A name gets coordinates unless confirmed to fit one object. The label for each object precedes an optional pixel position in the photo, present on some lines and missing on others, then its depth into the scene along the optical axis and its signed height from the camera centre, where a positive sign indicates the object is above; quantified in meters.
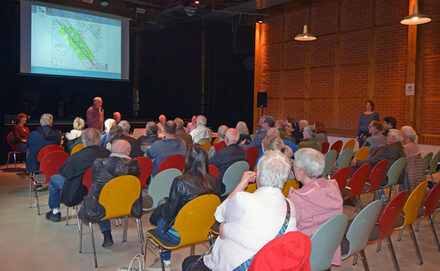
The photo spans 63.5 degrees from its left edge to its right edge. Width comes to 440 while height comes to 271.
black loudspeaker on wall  11.09 +0.56
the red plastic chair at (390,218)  2.68 -0.77
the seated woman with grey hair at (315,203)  2.26 -0.54
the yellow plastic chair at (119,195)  3.07 -0.72
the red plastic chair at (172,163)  4.29 -0.58
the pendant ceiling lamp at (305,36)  7.85 +1.80
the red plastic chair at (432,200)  3.26 -0.75
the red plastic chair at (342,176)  3.96 -0.65
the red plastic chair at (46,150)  5.02 -0.53
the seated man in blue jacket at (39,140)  5.58 -0.44
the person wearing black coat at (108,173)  3.20 -0.54
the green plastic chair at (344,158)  5.24 -0.58
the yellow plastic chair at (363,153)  5.49 -0.54
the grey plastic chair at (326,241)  2.04 -0.74
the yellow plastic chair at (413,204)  2.92 -0.71
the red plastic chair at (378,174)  4.25 -0.67
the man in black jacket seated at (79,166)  3.77 -0.56
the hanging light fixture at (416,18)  5.78 +1.67
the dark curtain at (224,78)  13.15 +1.44
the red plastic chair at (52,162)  4.44 -0.62
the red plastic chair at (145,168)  4.26 -0.65
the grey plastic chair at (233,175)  4.05 -0.67
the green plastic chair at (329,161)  5.04 -0.61
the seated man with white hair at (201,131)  6.50 -0.28
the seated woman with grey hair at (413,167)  4.48 -0.60
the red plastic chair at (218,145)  5.97 -0.49
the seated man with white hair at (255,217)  1.83 -0.53
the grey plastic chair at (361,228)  2.38 -0.76
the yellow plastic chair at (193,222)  2.51 -0.78
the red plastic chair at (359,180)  4.05 -0.71
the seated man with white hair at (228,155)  4.32 -0.47
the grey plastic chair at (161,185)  3.50 -0.70
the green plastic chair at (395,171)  4.30 -0.63
